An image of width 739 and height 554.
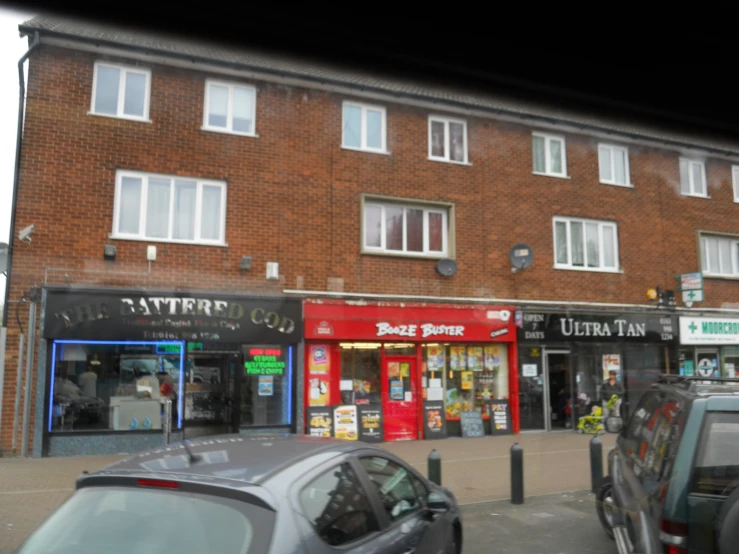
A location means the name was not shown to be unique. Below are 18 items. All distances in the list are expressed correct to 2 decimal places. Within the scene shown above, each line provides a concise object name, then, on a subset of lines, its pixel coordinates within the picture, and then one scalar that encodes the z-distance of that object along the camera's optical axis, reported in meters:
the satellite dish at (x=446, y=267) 14.76
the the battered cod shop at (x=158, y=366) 11.73
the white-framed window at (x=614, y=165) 17.31
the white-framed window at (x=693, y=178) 18.66
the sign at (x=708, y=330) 17.42
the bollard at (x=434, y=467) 7.75
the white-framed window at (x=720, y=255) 18.69
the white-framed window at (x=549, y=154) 16.50
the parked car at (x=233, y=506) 2.89
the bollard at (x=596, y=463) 8.38
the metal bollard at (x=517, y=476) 8.16
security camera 11.62
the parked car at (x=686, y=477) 3.68
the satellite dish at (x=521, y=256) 15.38
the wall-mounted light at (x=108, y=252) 12.10
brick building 12.05
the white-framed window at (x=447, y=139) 15.34
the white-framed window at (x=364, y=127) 14.55
